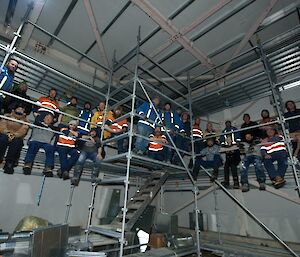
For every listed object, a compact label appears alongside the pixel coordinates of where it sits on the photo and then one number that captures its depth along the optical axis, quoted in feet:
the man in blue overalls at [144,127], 16.52
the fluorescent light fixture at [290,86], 18.98
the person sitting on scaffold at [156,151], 18.37
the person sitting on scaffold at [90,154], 15.69
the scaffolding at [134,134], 11.35
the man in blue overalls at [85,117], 17.75
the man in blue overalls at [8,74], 12.76
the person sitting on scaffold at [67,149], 15.56
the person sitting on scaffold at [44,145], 14.39
